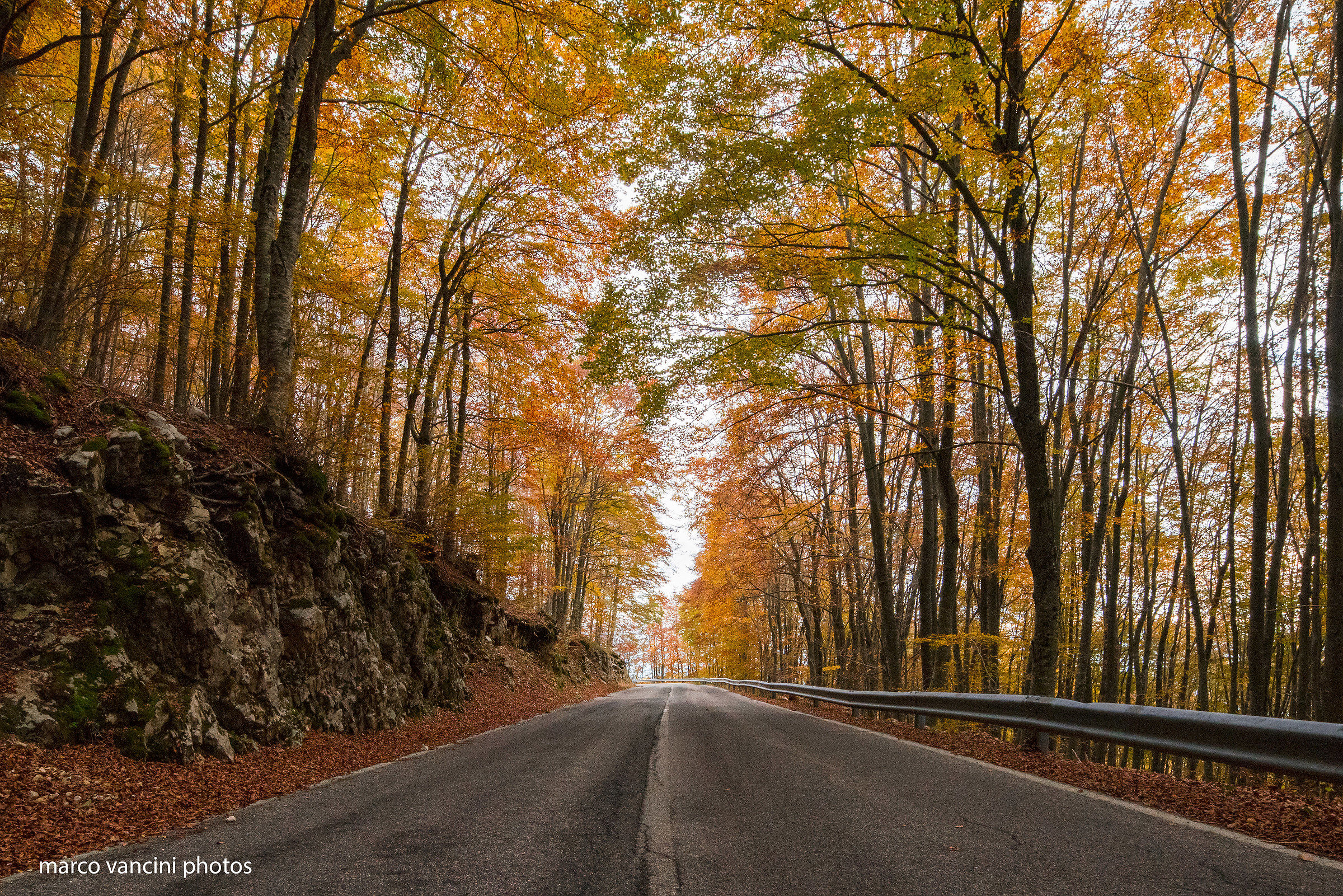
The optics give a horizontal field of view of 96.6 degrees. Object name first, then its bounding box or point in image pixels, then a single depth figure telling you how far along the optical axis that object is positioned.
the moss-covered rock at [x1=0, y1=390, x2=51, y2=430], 4.95
